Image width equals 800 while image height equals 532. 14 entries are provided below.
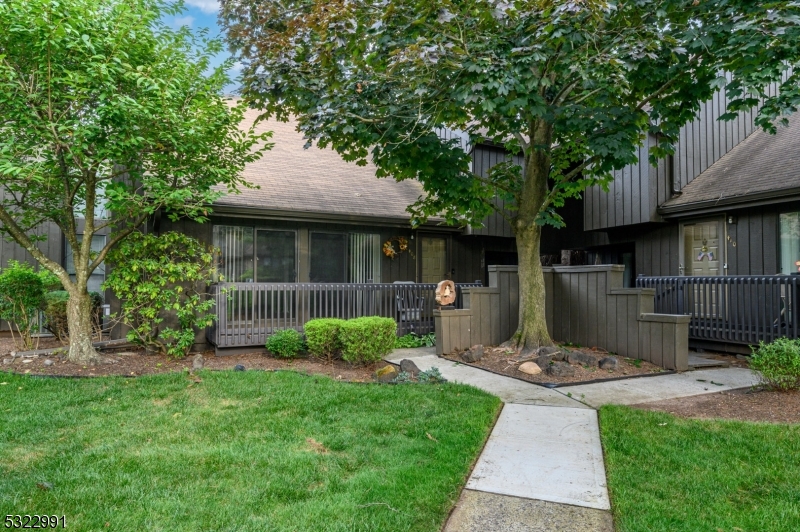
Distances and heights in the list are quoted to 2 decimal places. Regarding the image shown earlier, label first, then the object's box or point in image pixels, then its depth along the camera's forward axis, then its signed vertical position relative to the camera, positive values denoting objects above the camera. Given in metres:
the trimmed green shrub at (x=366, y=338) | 6.32 -0.88
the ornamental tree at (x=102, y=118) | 5.26 +1.87
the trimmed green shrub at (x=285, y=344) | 7.14 -1.05
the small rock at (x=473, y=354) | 6.92 -1.20
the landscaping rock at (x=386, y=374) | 5.68 -1.22
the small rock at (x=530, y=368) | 6.11 -1.25
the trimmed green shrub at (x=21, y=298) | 7.18 -0.35
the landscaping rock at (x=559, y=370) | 5.95 -1.24
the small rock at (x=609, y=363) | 6.31 -1.22
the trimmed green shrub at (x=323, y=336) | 6.65 -0.89
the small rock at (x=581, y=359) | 6.49 -1.20
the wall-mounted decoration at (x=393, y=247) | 10.20 +0.54
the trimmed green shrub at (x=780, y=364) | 4.74 -0.95
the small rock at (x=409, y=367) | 5.87 -1.18
